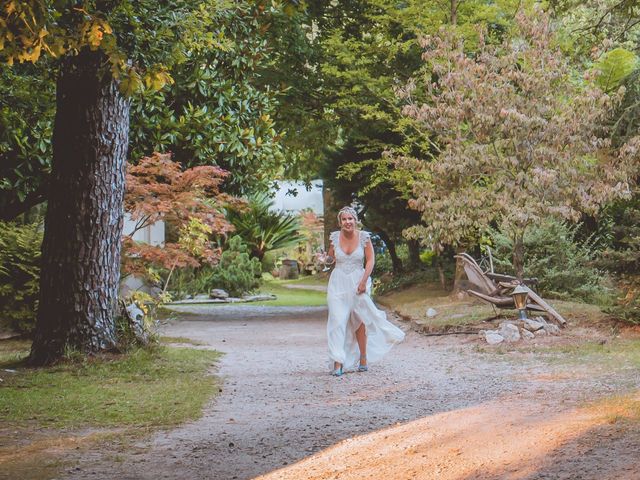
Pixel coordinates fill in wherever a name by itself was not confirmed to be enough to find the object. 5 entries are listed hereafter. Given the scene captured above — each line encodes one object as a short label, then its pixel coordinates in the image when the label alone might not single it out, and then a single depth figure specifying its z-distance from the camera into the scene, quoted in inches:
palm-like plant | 1253.7
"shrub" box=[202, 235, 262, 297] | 1067.3
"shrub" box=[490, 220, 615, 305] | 713.0
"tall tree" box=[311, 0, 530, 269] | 784.9
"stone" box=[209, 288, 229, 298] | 1039.6
